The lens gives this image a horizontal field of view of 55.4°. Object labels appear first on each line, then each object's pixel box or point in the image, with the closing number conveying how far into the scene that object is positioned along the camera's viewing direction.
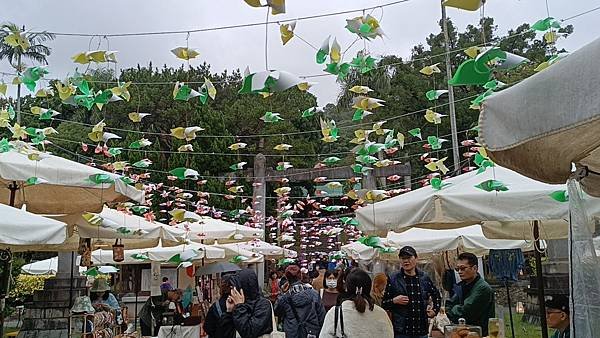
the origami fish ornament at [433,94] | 6.39
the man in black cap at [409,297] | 5.35
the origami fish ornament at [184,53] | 5.12
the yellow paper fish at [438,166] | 5.93
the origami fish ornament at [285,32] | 4.26
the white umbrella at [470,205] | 4.01
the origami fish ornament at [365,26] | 4.64
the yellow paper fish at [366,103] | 5.41
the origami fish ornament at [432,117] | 6.26
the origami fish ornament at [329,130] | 6.10
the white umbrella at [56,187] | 5.26
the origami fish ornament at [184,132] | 6.04
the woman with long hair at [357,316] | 4.45
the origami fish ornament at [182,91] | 5.30
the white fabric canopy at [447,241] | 8.27
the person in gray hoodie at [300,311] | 6.14
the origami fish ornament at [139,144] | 6.63
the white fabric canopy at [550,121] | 1.76
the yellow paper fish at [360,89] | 5.71
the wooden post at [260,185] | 21.22
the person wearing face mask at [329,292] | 7.48
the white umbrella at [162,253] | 10.78
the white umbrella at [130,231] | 6.99
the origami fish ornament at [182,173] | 6.29
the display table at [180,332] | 7.14
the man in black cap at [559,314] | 3.81
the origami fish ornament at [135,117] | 6.22
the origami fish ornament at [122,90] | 5.39
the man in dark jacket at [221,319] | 4.61
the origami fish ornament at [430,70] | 5.81
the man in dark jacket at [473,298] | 5.08
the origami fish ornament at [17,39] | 5.14
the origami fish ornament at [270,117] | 6.75
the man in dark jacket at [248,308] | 4.52
